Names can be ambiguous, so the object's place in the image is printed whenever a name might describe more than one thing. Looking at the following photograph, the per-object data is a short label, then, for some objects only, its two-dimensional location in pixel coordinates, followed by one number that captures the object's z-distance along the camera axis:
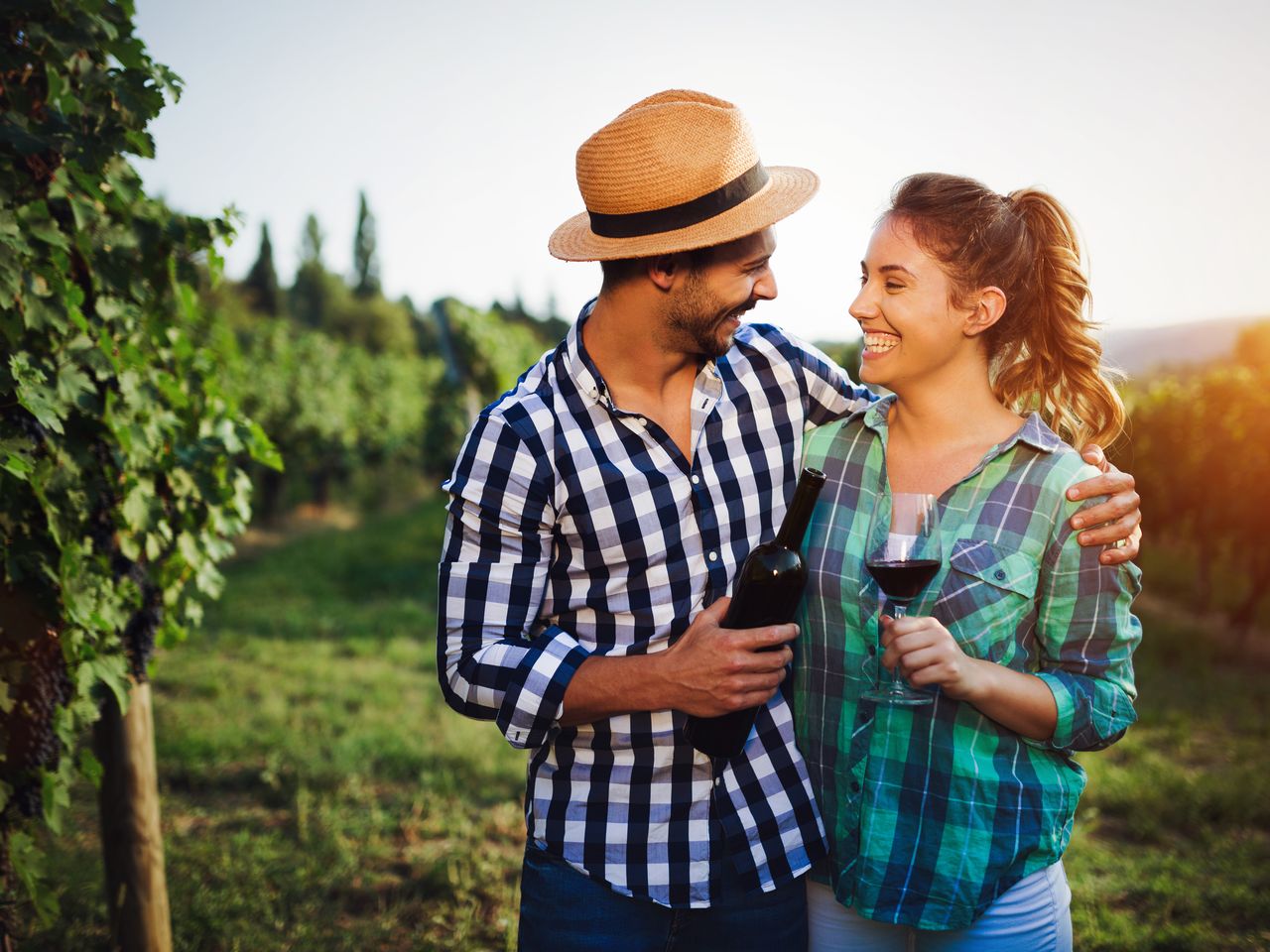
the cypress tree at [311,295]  62.50
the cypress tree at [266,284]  57.56
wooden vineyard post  3.45
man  1.96
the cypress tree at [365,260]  81.56
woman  1.93
